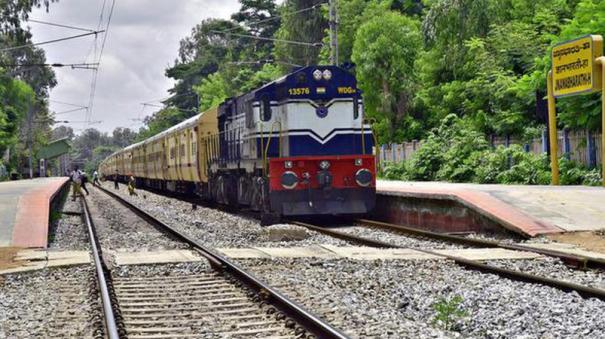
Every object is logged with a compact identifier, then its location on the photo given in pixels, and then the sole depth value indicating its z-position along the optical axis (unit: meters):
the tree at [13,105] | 68.06
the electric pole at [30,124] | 77.00
